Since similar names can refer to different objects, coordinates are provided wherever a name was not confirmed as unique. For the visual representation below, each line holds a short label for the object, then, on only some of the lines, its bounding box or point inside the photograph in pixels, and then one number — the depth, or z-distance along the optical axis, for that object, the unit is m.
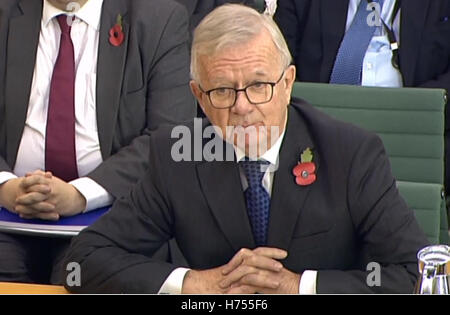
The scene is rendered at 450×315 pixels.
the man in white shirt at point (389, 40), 8.05
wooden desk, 4.12
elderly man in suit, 4.36
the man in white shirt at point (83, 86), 6.41
